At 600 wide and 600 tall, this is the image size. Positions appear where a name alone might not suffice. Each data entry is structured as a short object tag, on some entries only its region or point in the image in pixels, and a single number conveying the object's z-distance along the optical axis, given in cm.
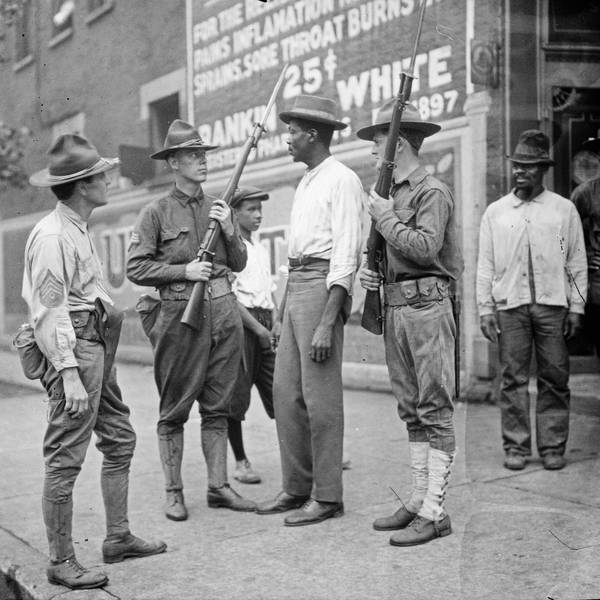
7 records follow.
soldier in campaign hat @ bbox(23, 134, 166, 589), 326
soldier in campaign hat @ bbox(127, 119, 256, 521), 427
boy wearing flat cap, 505
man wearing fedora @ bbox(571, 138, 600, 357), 523
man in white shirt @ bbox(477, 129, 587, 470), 508
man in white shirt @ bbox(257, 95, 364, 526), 402
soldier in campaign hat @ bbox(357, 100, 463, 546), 368
